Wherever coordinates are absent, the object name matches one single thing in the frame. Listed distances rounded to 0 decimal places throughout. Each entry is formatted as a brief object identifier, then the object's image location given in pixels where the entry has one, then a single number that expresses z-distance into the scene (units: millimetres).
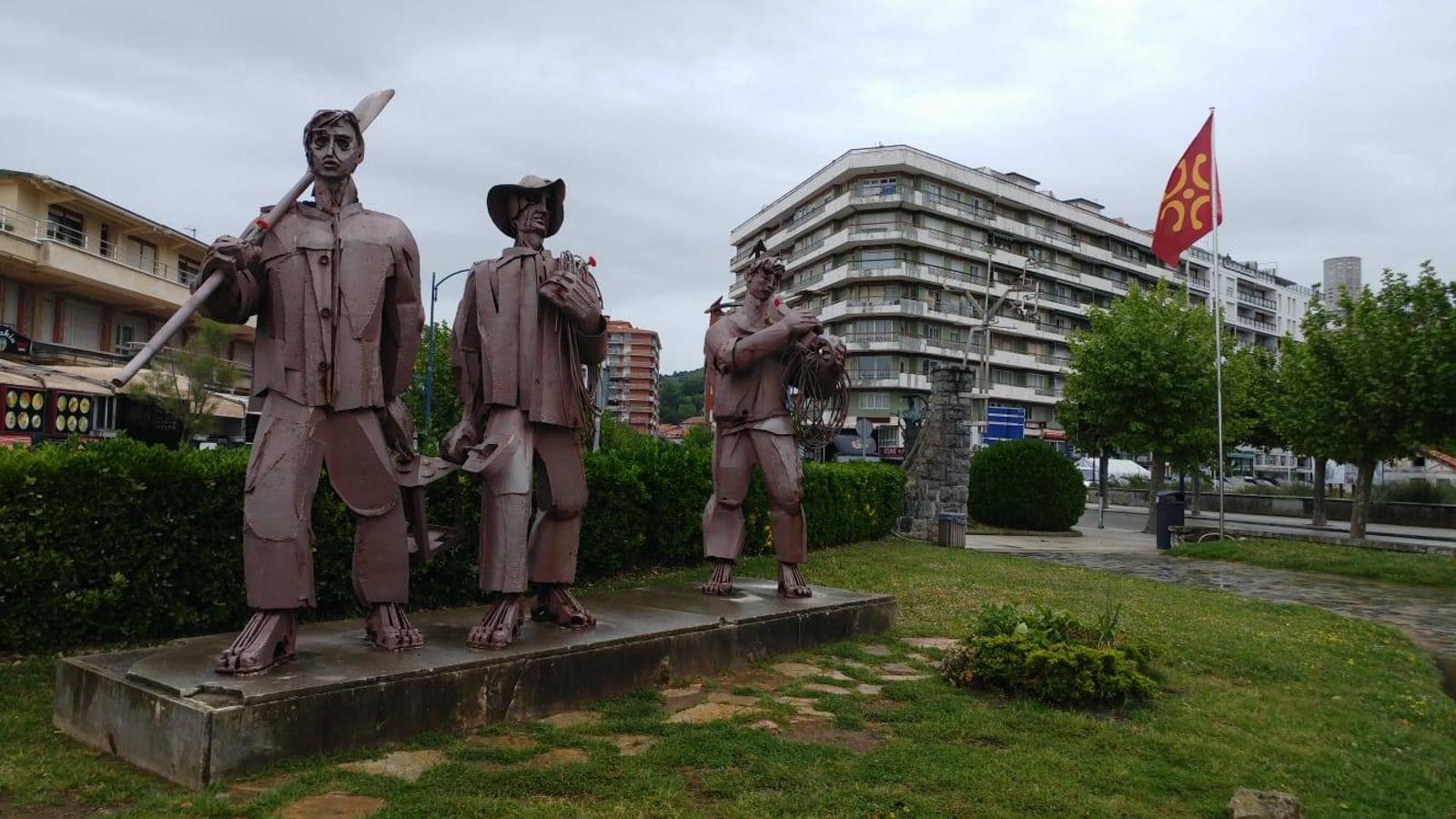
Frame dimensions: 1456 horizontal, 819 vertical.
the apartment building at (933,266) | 54719
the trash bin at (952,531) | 16500
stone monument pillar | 17734
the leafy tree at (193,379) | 23406
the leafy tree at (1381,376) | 17078
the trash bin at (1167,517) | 19719
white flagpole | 17609
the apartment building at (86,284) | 23770
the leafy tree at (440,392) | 30141
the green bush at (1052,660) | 5414
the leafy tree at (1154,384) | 23672
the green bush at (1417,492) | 30891
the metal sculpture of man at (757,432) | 6969
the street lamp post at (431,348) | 26984
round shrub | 21891
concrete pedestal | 3650
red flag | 19078
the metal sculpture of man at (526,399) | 5023
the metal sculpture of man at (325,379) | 4223
